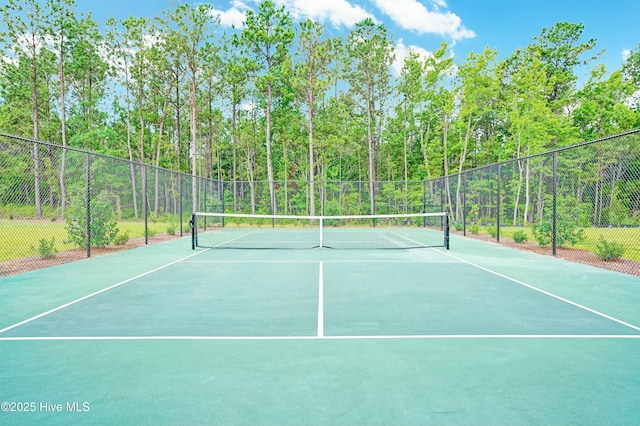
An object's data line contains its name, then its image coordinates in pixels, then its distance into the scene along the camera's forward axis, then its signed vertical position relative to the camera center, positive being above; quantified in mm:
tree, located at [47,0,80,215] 21750 +10363
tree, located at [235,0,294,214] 22719 +10286
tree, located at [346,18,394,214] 23703 +9002
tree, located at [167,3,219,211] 20178 +9245
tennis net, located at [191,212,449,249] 11336 -1055
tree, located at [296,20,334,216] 21031 +8019
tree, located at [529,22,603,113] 28531 +11807
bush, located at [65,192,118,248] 9289 -360
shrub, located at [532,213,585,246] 9492 -594
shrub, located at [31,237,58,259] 7867 -873
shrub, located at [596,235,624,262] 7664 -880
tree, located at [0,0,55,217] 20797 +8899
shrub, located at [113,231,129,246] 10541 -886
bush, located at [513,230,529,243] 11211 -853
